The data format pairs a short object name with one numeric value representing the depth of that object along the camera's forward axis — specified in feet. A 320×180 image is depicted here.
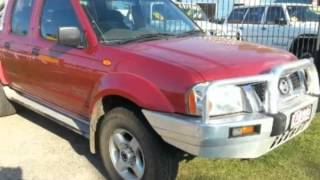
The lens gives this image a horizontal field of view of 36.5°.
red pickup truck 12.08
